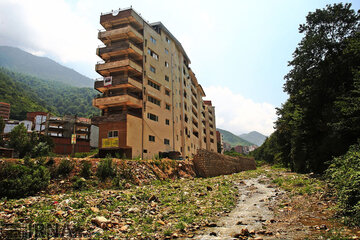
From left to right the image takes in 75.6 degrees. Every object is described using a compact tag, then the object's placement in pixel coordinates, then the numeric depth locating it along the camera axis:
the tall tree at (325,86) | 21.52
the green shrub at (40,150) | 24.89
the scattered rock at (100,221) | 9.44
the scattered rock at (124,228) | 9.31
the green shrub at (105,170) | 17.94
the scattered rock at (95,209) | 10.88
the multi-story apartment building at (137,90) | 34.78
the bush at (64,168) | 16.30
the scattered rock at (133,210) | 11.76
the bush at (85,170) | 17.23
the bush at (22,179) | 12.30
